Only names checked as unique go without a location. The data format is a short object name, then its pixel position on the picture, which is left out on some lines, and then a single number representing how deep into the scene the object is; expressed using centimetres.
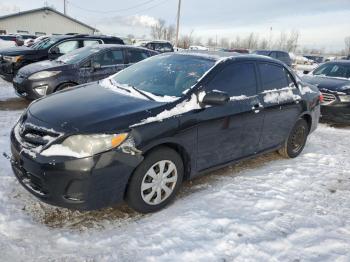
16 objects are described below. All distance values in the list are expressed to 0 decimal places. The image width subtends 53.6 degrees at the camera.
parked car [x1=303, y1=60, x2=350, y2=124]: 819
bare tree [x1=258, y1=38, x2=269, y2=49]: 8859
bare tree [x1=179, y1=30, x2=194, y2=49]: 4249
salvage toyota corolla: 311
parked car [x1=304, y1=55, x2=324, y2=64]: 4244
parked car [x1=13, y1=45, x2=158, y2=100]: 752
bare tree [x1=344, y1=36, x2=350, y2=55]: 7286
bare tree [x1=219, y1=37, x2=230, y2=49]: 9479
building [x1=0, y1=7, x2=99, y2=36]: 4825
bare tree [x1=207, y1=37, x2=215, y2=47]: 9526
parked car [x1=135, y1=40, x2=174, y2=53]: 2055
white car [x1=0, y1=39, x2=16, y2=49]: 2854
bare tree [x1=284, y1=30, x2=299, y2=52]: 7784
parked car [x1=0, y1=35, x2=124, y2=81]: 998
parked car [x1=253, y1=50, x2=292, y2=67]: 2289
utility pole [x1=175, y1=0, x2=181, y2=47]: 3772
